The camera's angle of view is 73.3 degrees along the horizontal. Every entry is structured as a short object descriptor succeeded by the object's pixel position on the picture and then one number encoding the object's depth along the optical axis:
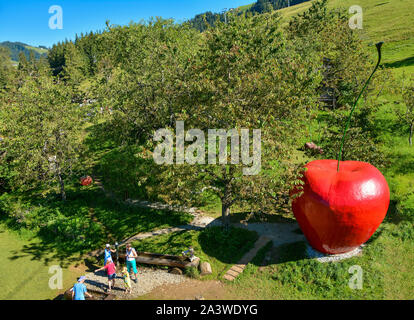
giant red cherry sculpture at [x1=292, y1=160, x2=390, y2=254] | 12.35
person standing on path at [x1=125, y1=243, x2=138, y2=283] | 14.22
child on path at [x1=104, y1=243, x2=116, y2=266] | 14.05
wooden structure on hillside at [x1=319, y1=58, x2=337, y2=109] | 36.60
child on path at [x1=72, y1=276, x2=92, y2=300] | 12.29
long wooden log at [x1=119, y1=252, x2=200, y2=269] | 14.75
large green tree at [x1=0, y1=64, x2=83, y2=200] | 21.20
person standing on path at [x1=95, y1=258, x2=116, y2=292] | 13.63
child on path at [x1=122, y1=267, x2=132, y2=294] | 13.46
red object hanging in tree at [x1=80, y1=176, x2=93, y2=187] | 26.47
